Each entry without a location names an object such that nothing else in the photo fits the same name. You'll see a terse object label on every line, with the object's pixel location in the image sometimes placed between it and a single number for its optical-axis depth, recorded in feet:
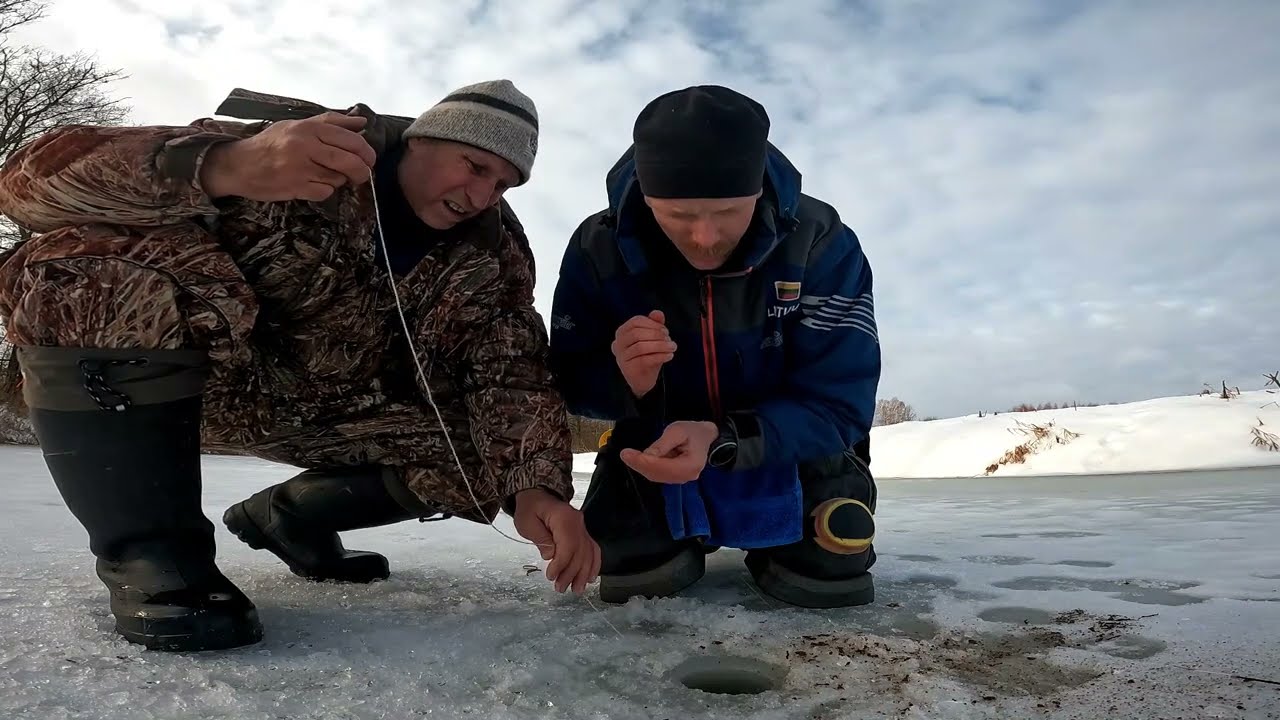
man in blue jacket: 5.36
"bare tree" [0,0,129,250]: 40.34
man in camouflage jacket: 4.20
